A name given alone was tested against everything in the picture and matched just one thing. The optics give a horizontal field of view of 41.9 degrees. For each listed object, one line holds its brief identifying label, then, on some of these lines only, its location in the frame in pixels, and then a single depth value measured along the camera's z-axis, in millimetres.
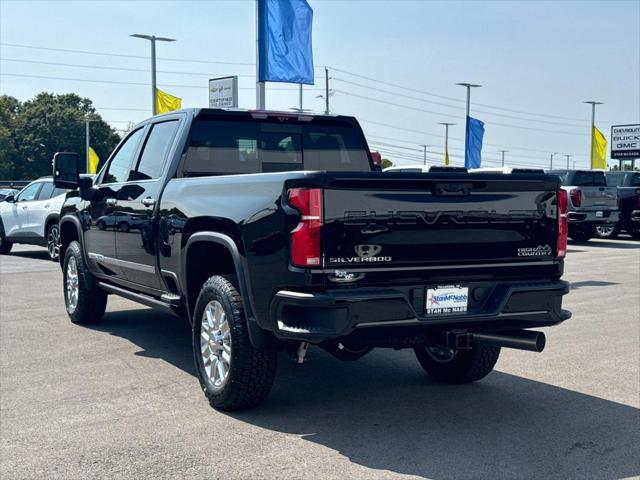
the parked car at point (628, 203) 24172
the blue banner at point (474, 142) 35844
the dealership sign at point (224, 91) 21000
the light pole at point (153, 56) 31656
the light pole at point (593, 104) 57469
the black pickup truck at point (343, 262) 4750
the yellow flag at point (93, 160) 35750
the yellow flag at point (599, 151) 42406
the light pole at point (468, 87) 50562
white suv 16422
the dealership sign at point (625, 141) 48062
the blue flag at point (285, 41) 15000
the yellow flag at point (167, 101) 25812
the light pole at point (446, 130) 80688
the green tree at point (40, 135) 98331
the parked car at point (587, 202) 21984
